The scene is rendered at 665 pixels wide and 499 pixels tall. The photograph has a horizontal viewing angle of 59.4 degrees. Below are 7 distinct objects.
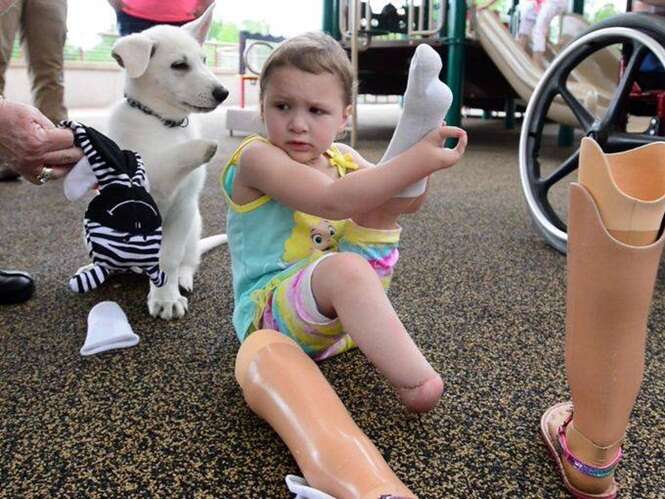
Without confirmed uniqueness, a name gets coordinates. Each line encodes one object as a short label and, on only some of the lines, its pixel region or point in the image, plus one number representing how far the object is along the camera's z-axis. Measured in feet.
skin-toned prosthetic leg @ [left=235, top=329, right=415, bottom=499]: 1.62
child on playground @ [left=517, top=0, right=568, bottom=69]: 11.45
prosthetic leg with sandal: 1.48
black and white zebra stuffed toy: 2.49
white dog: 3.09
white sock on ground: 2.69
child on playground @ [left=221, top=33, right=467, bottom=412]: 2.05
